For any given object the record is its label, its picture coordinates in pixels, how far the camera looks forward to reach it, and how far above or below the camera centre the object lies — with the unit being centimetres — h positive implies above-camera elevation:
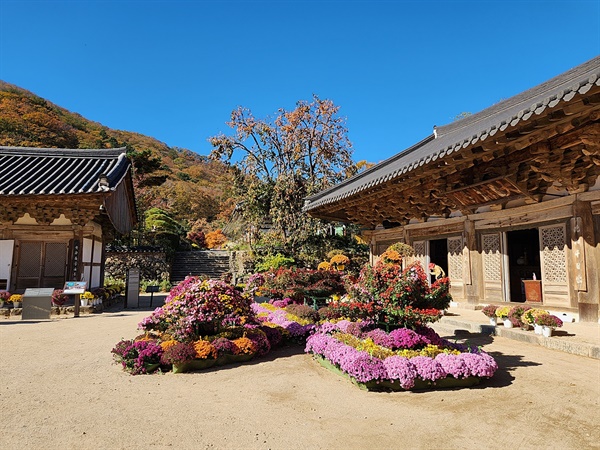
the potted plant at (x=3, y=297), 1189 -117
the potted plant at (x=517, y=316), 759 -103
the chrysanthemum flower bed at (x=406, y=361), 462 -124
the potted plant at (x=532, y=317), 702 -100
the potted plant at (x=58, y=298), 1234 -122
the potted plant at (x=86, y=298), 1289 -128
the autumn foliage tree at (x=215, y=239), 3559 +231
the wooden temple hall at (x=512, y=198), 616 +186
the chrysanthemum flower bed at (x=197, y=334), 570 -129
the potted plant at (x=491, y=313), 817 -104
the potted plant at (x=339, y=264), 1297 +5
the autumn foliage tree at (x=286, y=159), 2212 +669
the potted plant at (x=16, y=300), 1196 -126
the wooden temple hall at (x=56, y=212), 1281 +179
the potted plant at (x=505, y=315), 787 -104
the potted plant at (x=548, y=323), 675 -103
